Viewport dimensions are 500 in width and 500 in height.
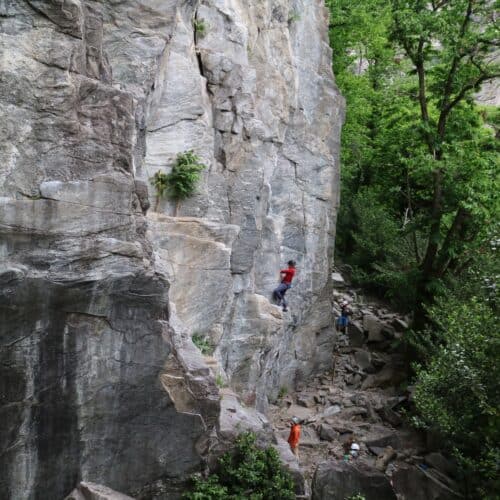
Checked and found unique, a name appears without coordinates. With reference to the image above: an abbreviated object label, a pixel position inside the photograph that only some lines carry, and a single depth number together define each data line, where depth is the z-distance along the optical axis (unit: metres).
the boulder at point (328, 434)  16.48
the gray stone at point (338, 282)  25.19
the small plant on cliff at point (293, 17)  18.31
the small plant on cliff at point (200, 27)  13.70
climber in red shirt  17.42
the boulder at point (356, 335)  22.41
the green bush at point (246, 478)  9.98
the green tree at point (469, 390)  11.05
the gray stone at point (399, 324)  22.33
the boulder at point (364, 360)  21.05
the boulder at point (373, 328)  22.16
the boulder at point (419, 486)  12.79
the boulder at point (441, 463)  14.32
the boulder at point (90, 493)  8.91
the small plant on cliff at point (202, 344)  12.69
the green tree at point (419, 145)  16.95
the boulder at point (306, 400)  18.94
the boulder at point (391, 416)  17.42
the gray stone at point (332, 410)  18.00
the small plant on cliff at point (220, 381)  12.44
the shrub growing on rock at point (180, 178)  12.51
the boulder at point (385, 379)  19.86
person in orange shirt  15.19
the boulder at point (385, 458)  14.99
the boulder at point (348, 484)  12.39
